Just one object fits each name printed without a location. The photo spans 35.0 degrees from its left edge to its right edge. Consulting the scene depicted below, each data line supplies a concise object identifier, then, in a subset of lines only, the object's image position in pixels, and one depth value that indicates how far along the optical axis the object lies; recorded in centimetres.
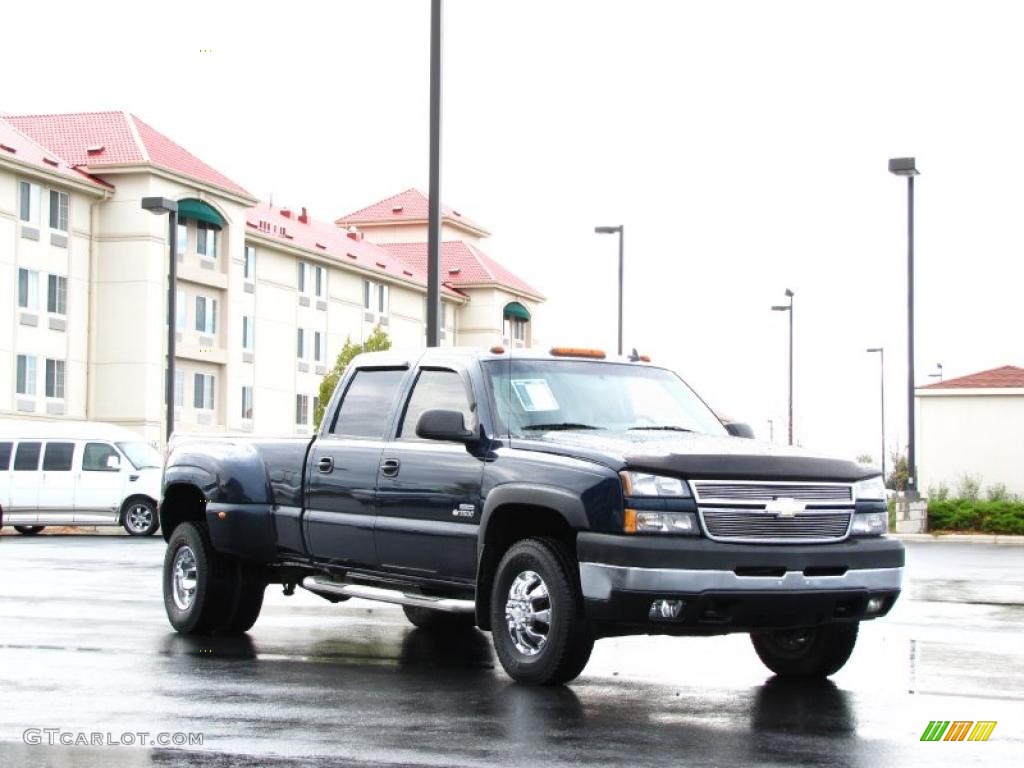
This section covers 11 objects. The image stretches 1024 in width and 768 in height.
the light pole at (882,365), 7156
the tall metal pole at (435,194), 1755
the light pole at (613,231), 4091
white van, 3412
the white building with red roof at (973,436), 4078
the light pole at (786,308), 4884
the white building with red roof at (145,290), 6091
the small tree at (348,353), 6944
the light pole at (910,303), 3628
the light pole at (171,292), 3994
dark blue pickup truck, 926
